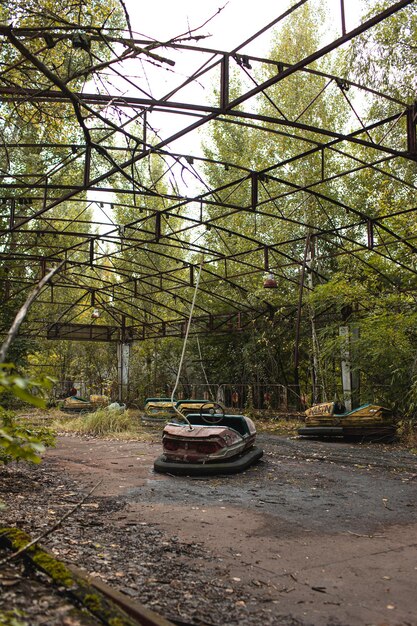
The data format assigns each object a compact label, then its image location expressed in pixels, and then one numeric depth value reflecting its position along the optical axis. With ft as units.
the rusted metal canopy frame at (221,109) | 15.99
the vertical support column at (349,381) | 39.80
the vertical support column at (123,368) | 64.15
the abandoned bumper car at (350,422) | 32.32
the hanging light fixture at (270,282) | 36.45
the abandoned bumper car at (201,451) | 20.80
